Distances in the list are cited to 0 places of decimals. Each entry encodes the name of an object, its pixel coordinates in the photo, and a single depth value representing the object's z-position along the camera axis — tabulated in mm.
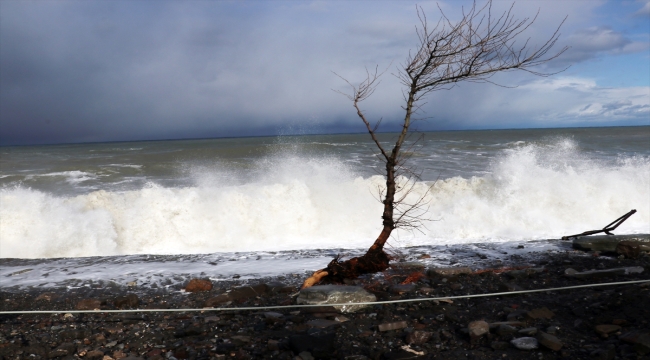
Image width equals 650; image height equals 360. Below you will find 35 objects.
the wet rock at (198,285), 6109
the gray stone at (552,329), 4195
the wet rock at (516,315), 4574
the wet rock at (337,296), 5070
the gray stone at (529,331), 4139
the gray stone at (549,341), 3859
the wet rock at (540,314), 4543
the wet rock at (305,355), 3941
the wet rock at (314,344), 4027
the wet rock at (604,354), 3637
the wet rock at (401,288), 5610
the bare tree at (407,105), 6090
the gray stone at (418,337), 4180
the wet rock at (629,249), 6848
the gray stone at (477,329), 4176
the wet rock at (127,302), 5520
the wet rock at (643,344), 3633
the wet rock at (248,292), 5668
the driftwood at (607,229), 7566
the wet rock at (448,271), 6289
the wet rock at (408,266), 6676
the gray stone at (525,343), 3920
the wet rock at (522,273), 6082
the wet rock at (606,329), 4078
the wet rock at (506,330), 4176
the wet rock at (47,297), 5852
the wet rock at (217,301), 5496
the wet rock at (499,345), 3965
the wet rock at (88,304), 5484
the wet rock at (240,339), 4320
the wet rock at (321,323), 4621
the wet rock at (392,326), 4473
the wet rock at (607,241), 7093
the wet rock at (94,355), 4188
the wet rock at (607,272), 5816
